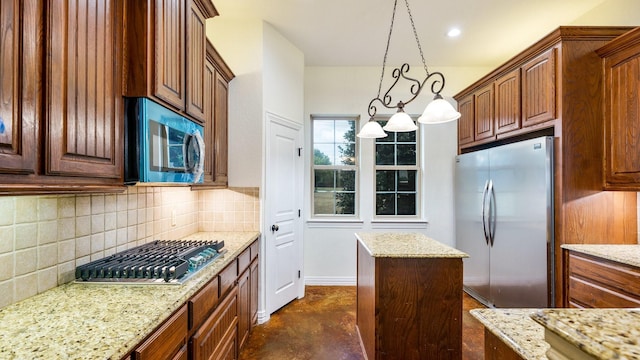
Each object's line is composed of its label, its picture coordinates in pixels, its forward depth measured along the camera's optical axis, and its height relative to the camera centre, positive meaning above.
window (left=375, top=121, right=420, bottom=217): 4.02 +0.05
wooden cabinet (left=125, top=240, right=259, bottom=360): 1.10 -0.76
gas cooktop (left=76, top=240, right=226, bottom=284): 1.36 -0.44
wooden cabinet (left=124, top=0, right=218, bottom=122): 1.22 +0.66
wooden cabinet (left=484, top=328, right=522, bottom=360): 0.85 -0.55
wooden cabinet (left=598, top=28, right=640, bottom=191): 2.00 +0.51
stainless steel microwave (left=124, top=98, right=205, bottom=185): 1.24 +0.18
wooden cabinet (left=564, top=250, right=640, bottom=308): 1.75 -0.71
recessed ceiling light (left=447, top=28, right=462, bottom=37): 3.02 +1.64
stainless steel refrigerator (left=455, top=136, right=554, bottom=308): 2.33 -0.43
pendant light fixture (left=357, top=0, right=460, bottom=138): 1.82 +0.45
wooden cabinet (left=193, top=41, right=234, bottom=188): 2.28 +0.57
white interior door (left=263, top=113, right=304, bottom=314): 2.91 -0.36
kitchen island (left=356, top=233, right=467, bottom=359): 1.83 -0.83
